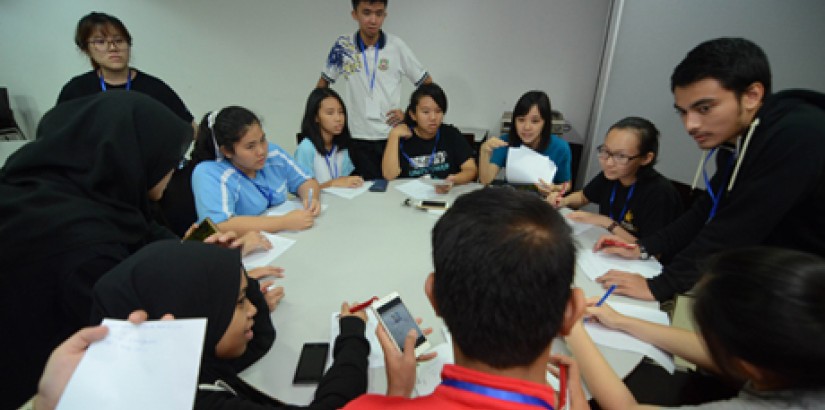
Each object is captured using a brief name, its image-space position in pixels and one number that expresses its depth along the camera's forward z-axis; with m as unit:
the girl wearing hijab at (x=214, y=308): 0.77
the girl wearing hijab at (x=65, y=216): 0.88
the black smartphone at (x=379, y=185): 2.11
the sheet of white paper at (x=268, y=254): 1.41
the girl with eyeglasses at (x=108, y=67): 2.21
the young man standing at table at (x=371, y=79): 2.70
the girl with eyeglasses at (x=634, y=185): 1.70
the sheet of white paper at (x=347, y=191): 2.05
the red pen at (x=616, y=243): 1.46
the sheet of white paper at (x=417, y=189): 2.06
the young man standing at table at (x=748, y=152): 1.01
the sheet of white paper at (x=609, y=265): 1.37
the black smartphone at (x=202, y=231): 1.39
